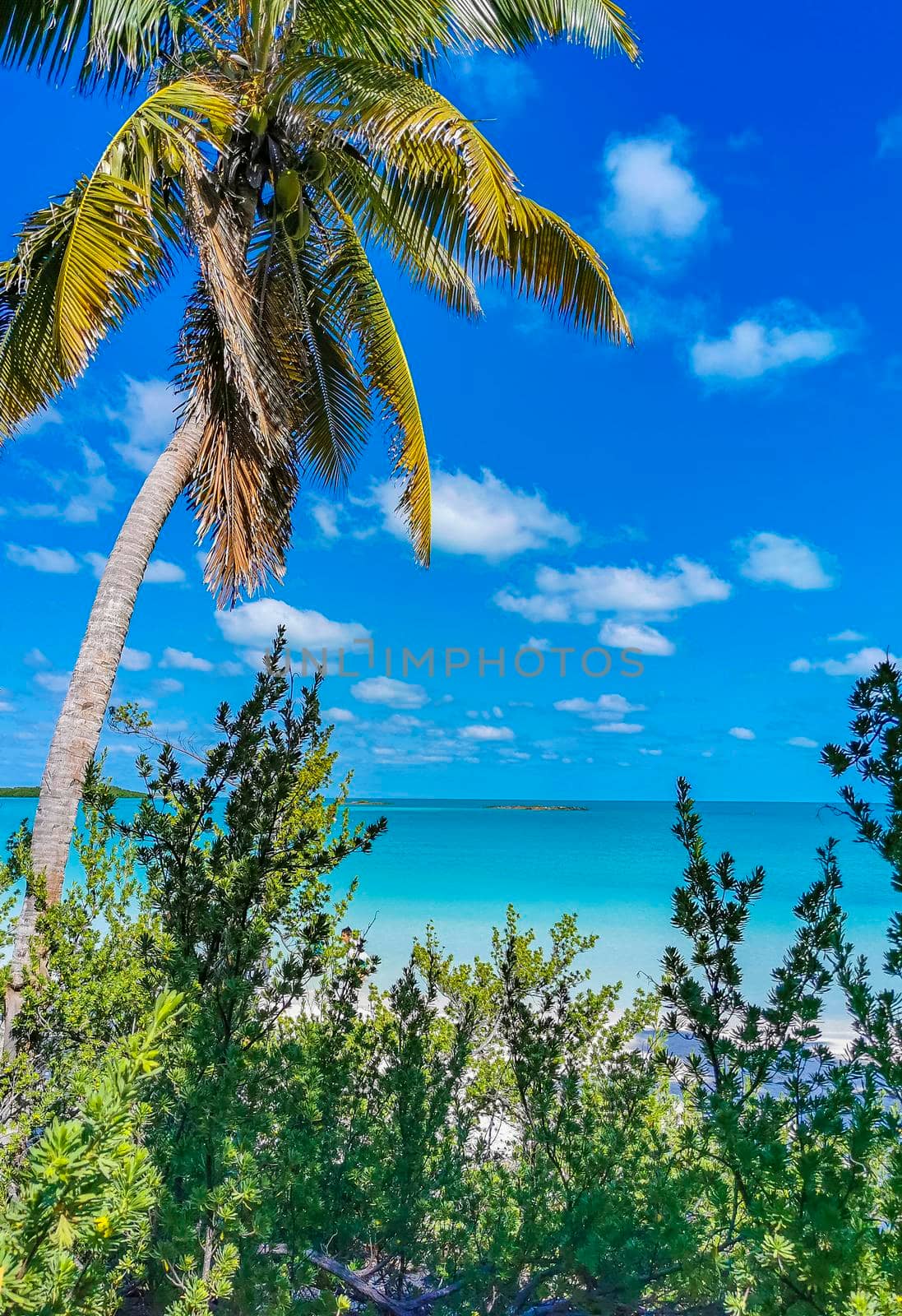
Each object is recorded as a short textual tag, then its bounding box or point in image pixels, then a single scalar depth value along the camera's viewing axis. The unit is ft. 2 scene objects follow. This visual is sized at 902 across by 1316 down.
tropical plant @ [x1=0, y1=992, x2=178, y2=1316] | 3.15
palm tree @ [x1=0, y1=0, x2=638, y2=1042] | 15.07
